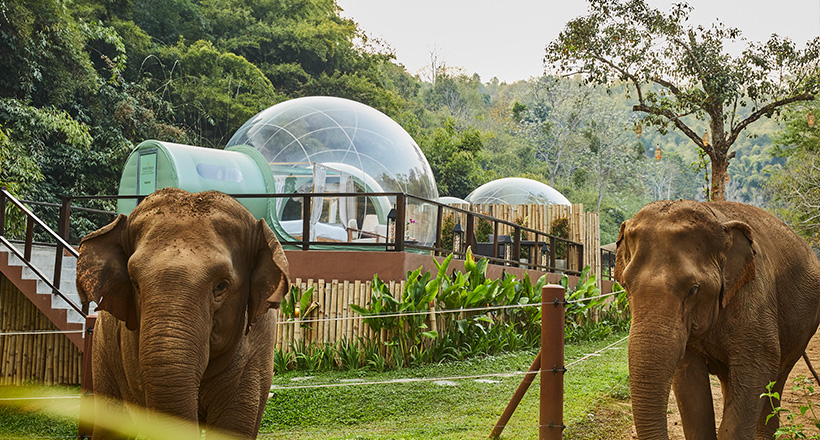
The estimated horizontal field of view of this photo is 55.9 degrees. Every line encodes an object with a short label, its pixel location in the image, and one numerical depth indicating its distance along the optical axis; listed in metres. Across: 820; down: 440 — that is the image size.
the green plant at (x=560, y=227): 20.03
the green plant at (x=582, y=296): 14.66
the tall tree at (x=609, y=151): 57.75
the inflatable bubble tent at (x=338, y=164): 13.02
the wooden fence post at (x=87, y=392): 5.53
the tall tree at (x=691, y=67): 17.61
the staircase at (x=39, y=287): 9.63
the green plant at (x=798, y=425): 3.90
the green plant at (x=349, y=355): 9.83
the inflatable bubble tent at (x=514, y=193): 26.69
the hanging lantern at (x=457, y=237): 15.35
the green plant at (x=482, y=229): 20.89
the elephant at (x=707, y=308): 4.41
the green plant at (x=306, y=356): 9.90
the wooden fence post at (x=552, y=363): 4.78
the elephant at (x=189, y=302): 3.32
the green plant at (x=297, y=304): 10.09
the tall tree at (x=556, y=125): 57.56
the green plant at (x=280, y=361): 9.84
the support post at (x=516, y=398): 5.47
